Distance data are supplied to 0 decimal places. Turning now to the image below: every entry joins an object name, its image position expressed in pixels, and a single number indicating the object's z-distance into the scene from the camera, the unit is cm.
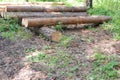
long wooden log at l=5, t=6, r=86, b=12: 588
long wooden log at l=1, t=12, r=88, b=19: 552
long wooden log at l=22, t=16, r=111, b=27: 503
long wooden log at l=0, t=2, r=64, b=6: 652
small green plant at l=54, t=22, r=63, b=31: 526
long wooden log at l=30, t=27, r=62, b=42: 473
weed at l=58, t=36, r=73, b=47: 455
